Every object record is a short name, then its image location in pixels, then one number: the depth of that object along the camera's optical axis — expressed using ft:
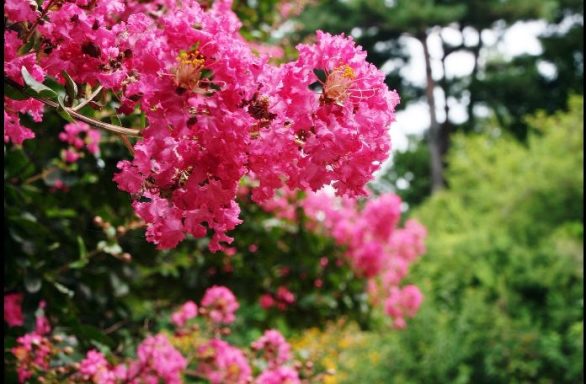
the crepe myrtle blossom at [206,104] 2.79
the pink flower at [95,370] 5.40
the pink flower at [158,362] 6.32
